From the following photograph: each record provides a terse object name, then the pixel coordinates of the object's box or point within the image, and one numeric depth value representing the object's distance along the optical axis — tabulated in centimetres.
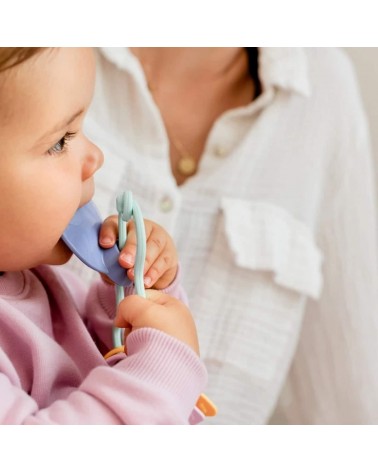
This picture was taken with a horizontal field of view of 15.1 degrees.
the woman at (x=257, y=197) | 112
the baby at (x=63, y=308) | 78
